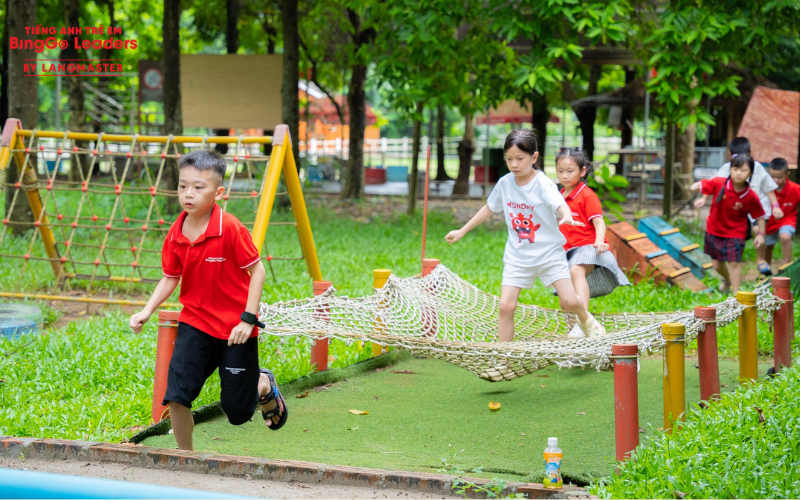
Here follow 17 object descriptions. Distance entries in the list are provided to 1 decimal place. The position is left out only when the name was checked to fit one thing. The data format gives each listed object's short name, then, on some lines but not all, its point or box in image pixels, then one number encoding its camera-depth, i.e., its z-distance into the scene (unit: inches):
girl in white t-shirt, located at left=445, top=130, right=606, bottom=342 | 357.1
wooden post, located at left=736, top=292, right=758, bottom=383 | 344.2
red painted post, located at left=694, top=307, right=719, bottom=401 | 305.3
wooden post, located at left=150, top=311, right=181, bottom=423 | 288.7
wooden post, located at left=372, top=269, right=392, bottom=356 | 409.4
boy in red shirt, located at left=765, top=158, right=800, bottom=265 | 618.8
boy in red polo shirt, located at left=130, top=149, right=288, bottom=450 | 246.2
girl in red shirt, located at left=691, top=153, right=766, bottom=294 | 532.4
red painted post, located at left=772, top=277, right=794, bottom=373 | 372.2
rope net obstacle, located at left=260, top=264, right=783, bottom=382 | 292.2
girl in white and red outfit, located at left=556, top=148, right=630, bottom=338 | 388.9
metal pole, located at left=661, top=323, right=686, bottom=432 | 267.9
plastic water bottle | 219.9
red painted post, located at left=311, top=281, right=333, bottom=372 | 394.0
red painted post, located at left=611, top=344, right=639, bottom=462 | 247.6
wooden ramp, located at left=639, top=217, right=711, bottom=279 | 615.5
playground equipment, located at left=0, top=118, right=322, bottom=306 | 475.5
